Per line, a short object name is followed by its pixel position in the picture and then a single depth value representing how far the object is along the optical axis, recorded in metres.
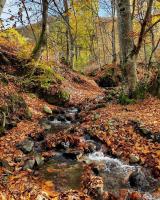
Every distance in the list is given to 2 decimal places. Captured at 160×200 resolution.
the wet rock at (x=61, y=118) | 5.60
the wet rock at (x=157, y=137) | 3.97
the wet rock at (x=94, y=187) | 2.77
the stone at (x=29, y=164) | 3.31
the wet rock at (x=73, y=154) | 3.73
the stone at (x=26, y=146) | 3.88
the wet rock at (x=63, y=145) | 4.00
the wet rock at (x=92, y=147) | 3.91
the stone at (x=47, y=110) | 6.12
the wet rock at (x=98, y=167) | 3.32
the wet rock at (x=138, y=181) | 3.03
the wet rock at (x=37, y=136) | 4.39
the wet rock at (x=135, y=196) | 2.71
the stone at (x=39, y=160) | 3.46
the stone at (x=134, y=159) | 3.52
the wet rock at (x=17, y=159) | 3.49
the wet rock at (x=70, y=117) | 5.61
